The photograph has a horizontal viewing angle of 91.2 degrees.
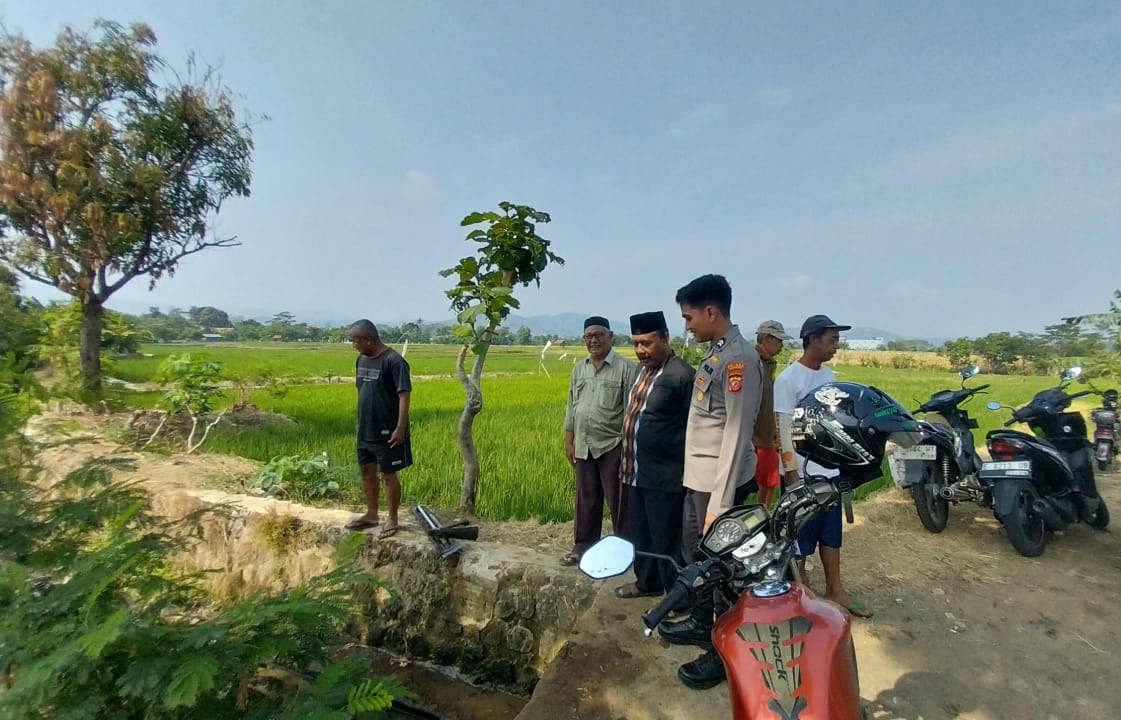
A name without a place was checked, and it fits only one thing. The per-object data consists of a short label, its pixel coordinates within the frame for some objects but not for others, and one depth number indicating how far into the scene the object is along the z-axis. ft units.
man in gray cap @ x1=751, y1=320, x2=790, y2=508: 9.20
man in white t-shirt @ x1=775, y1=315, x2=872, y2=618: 8.95
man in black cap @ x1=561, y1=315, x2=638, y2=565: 11.37
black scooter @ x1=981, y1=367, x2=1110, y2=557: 12.02
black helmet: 5.81
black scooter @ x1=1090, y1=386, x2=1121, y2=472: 16.53
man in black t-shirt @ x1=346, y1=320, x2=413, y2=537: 12.46
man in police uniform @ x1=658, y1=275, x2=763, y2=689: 6.94
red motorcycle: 3.73
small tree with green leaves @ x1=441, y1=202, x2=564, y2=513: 13.71
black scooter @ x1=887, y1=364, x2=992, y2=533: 12.73
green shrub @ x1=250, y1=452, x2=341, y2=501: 16.57
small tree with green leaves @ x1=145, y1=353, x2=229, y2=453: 23.54
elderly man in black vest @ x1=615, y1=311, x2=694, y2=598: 9.33
